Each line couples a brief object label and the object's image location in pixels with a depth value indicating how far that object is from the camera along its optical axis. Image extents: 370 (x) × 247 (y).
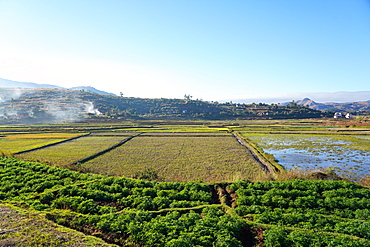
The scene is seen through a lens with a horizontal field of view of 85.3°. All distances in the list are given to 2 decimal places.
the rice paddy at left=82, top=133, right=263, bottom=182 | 24.24
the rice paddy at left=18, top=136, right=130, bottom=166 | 32.09
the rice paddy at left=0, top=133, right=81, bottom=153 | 40.99
